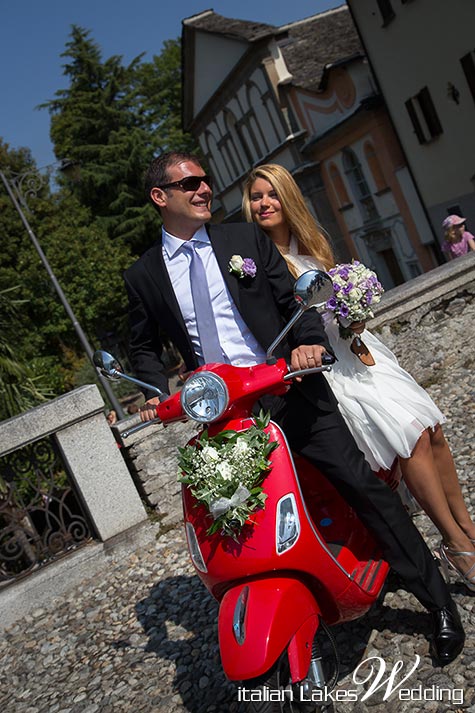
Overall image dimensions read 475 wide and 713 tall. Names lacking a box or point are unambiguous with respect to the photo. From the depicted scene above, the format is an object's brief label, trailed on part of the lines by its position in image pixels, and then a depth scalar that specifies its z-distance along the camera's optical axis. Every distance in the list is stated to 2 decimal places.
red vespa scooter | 2.53
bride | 3.26
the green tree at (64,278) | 25.75
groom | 3.09
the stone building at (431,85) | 17.20
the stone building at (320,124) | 21.91
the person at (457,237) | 10.05
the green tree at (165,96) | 40.34
